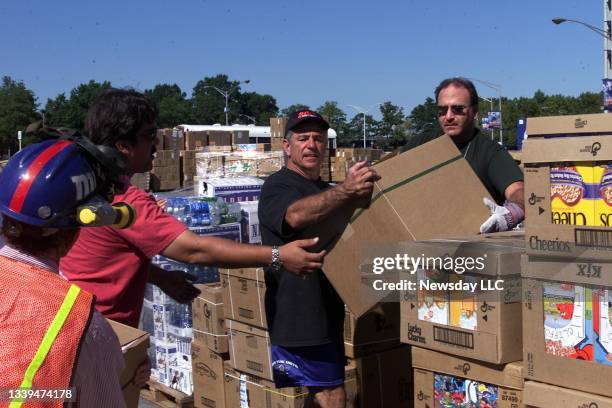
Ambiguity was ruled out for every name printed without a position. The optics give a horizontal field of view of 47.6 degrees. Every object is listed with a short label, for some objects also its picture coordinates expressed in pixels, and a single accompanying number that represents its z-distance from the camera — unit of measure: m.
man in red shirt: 2.65
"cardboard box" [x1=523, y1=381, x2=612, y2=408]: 2.54
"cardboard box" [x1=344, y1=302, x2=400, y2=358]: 4.24
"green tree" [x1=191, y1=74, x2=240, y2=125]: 97.38
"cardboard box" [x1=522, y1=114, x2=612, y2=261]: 2.48
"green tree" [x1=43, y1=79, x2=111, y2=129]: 74.77
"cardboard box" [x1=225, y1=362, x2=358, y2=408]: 4.15
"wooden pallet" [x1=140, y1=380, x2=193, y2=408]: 5.46
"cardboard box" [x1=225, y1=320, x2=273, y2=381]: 4.42
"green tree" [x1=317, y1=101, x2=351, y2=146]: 74.14
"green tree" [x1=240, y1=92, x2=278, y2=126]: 119.95
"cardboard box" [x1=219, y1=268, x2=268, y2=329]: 4.42
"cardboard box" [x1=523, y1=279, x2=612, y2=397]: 2.53
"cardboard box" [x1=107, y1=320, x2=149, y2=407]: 2.25
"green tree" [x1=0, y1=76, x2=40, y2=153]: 60.12
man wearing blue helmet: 1.42
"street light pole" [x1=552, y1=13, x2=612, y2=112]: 27.69
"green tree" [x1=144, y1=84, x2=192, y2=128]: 91.11
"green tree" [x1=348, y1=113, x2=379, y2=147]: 75.12
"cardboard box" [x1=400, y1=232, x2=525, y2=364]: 2.81
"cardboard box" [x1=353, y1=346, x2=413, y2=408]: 4.31
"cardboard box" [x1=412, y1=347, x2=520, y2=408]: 2.88
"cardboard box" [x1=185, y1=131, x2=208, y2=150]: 32.16
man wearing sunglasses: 3.27
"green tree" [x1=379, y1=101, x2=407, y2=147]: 74.62
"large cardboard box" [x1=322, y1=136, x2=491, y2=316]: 3.12
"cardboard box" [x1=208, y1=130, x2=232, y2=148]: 32.91
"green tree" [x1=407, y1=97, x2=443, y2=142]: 80.74
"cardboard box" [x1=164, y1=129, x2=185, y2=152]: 31.41
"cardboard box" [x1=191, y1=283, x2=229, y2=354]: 4.94
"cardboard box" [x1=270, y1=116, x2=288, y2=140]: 25.55
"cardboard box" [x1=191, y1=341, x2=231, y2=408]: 4.99
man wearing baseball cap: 3.40
